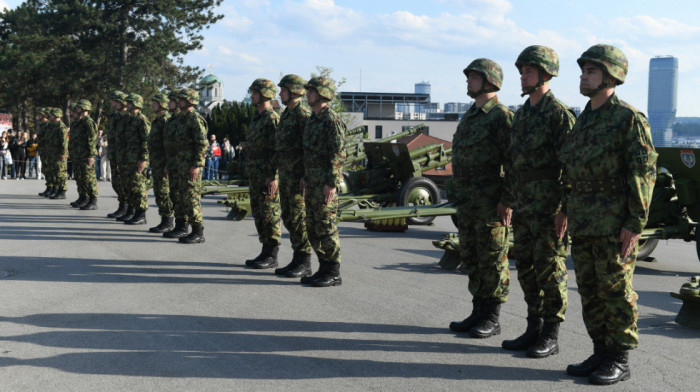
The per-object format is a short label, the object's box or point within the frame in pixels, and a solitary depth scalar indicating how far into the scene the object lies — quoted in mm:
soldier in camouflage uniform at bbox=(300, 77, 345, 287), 7125
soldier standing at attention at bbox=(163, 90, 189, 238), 10203
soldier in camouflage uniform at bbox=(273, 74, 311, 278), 7637
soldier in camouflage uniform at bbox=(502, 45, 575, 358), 4883
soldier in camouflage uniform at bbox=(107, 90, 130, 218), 12717
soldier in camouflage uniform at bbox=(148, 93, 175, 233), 11008
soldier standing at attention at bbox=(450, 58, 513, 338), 5418
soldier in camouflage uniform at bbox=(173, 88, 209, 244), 9992
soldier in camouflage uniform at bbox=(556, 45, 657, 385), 4324
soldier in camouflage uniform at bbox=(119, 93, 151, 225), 12008
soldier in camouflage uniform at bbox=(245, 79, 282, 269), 8250
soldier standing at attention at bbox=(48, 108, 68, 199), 16484
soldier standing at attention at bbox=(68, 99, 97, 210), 14547
